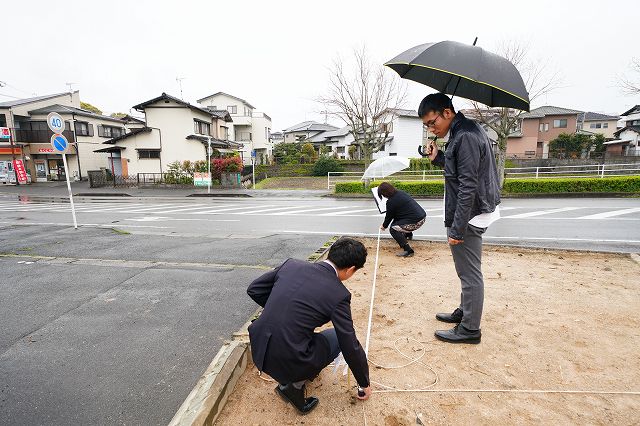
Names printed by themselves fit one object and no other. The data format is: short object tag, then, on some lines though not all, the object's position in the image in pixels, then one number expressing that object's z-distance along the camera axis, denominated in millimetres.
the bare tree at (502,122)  19812
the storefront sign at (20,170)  28047
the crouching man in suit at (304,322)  1905
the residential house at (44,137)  28750
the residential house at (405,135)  37438
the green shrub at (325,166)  31516
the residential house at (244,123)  43406
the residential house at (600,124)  44672
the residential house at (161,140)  26484
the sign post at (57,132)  8711
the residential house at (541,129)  38356
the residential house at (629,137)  38438
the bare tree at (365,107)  22797
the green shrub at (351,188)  19088
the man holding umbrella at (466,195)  2576
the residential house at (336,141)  45853
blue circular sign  8898
